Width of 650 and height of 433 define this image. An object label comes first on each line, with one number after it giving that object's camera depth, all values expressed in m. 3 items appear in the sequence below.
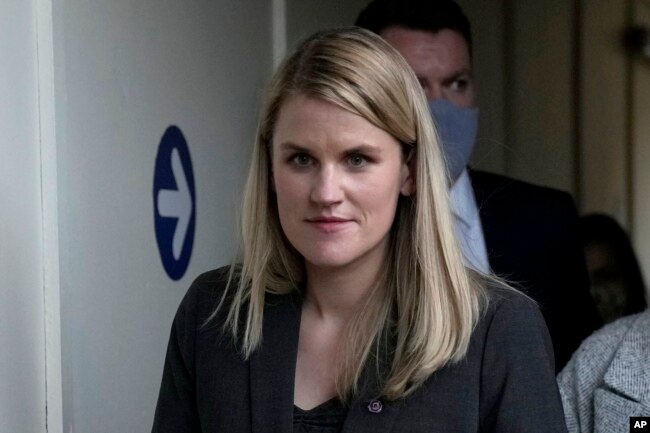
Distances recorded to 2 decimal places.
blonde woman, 3.55
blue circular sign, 5.38
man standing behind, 5.43
